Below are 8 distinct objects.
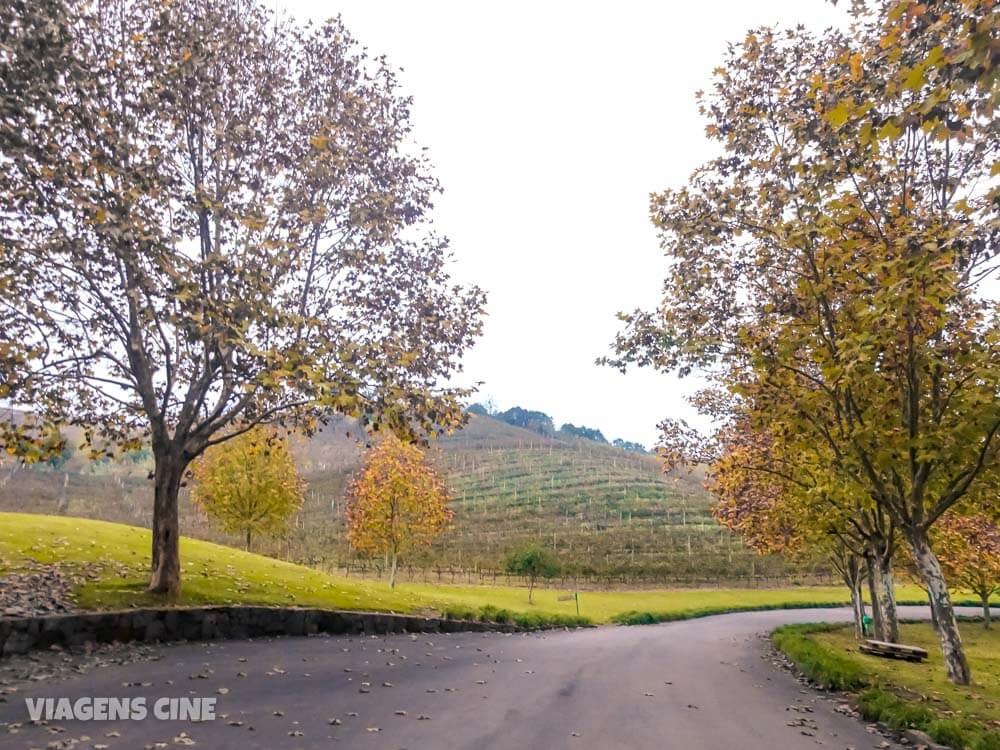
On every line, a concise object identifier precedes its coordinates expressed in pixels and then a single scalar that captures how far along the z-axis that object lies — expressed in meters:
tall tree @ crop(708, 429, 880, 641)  20.31
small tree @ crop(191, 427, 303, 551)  42.69
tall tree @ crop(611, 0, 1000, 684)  11.07
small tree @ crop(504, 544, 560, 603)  48.53
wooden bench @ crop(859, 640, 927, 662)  15.84
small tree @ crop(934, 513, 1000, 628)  30.34
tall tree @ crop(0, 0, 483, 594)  11.37
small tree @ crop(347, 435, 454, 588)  40.59
